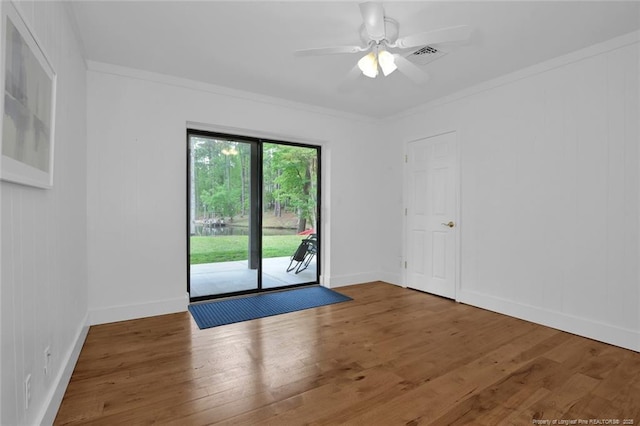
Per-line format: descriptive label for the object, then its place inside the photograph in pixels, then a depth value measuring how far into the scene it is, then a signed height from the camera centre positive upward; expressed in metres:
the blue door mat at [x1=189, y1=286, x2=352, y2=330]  3.29 -1.05
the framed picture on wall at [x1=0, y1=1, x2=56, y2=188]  1.14 +0.46
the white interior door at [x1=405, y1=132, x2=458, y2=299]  4.00 +0.01
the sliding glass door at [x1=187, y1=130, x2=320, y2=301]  3.88 +0.01
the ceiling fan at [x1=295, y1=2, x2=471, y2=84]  1.98 +1.18
